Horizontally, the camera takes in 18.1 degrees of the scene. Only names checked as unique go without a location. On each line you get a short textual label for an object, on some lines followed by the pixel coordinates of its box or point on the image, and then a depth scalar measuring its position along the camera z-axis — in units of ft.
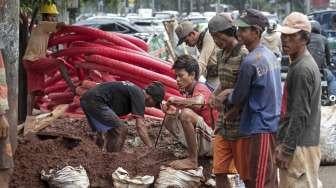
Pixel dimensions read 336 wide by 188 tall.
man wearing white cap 22.69
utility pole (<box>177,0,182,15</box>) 345.66
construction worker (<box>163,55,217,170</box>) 32.38
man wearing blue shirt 25.66
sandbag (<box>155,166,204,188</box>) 32.06
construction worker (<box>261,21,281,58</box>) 55.48
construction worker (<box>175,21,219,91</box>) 39.95
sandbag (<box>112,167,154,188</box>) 31.72
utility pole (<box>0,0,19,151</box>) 31.93
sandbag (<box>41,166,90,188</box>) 31.68
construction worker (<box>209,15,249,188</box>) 27.20
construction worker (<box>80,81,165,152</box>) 34.99
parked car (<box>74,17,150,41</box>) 137.18
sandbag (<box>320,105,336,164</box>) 39.95
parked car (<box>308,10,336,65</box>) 106.97
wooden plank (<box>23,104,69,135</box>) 40.84
